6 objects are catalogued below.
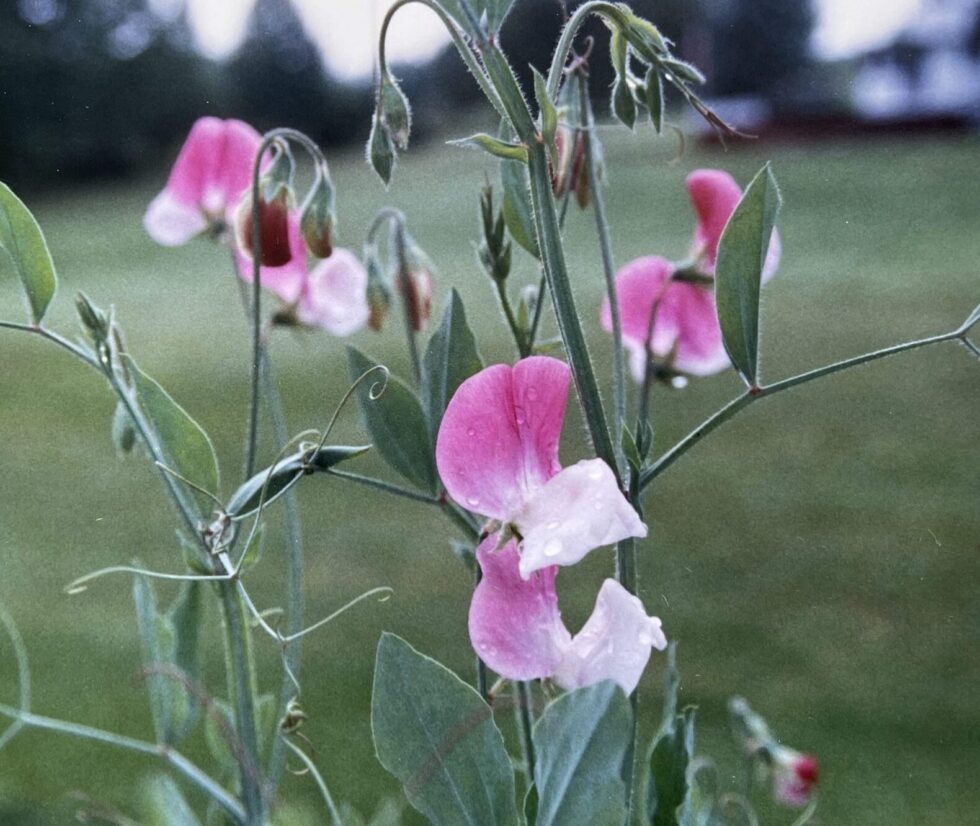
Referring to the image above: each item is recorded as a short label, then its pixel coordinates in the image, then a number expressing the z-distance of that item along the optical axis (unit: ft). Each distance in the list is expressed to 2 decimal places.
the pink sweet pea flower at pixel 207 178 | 2.08
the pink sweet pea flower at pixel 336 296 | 2.02
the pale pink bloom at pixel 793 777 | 2.93
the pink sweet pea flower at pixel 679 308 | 1.83
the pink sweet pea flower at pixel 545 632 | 1.13
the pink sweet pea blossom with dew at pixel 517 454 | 1.11
